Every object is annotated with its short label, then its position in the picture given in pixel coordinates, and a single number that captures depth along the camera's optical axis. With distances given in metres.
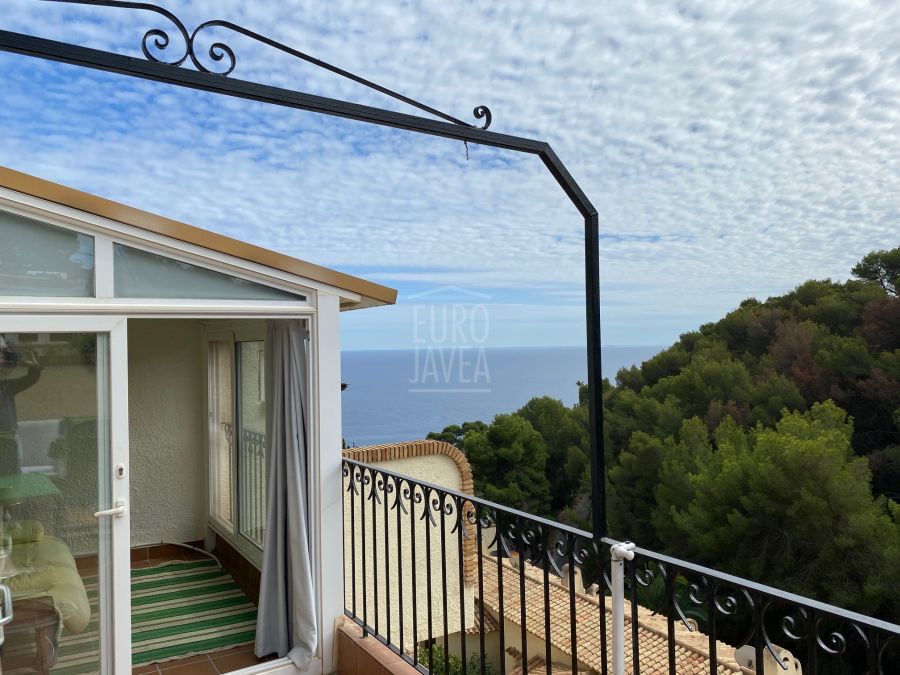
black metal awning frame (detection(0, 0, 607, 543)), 1.51
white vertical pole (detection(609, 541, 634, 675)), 2.02
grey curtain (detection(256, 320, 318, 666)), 3.22
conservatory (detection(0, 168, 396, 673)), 2.56
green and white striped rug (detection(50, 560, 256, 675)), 3.66
